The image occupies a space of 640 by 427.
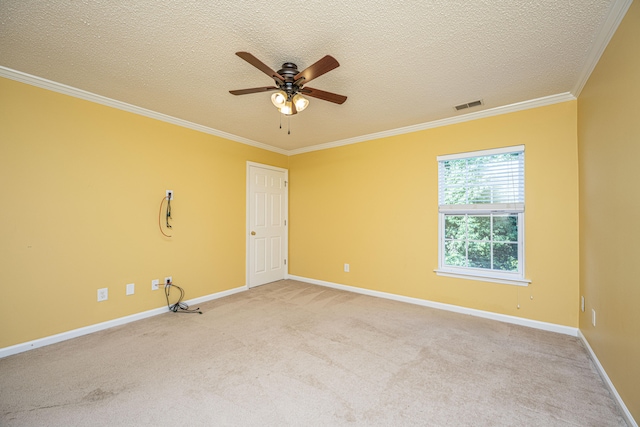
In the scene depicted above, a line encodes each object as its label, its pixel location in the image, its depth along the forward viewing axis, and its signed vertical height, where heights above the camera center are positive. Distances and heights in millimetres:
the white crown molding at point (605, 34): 1542 +1247
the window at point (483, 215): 2971 +14
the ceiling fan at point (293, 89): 1821 +1028
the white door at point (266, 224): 4418 -124
